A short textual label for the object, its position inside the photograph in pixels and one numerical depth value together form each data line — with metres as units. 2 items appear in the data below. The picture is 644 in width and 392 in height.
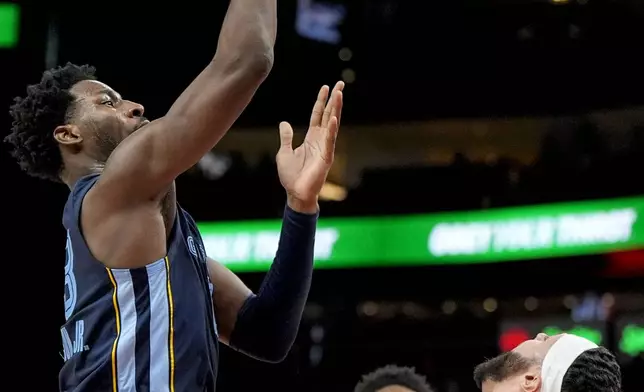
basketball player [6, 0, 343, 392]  4.82
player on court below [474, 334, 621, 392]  5.77
